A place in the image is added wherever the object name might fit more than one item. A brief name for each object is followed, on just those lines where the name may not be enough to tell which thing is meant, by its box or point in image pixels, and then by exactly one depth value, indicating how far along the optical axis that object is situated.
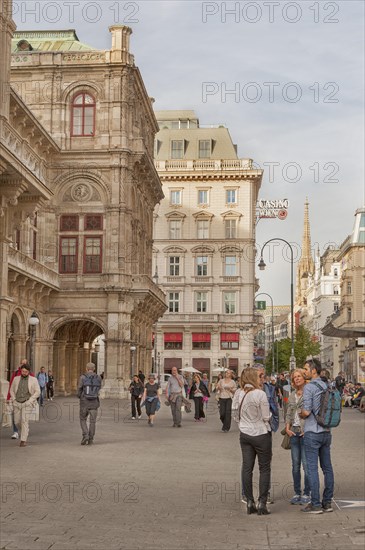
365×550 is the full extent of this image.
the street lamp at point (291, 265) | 49.12
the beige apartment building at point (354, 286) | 98.50
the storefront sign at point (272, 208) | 88.81
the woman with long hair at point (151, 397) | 25.67
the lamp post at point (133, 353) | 47.51
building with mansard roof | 79.56
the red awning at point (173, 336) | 81.12
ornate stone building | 46.16
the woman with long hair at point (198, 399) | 29.05
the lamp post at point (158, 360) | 79.50
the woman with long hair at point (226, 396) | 23.81
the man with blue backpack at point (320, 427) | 10.55
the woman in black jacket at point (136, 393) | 28.28
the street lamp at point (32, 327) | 28.83
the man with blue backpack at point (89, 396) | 19.01
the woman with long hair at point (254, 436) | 10.49
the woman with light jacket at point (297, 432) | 11.16
